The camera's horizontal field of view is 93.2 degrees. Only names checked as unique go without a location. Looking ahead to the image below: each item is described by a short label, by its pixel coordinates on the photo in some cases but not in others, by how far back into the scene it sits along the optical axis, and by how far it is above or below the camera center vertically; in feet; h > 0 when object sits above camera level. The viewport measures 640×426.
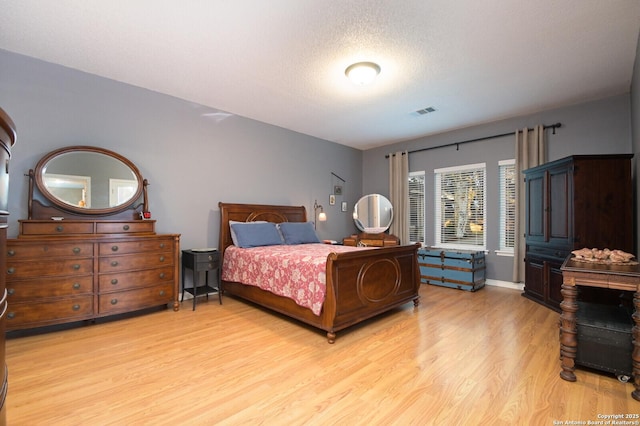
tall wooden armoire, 10.58 +0.26
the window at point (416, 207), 18.56 +0.56
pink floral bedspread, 9.09 -1.90
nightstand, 11.69 -1.96
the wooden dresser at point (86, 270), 8.64 -1.79
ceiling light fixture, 9.65 +4.68
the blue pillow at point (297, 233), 14.43 -0.86
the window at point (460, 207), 16.33 +0.54
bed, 8.81 -2.47
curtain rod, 13.66 +4.08
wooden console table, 6.23 -1.48
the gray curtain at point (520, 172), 14.06 +2.13
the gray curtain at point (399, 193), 18.72 +1.47
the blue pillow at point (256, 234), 13.11 -0.88
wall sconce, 18.24 +0.08
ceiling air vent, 13.73 +4.89
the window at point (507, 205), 15.16 +0.59
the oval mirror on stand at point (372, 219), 18.16 -0.20
